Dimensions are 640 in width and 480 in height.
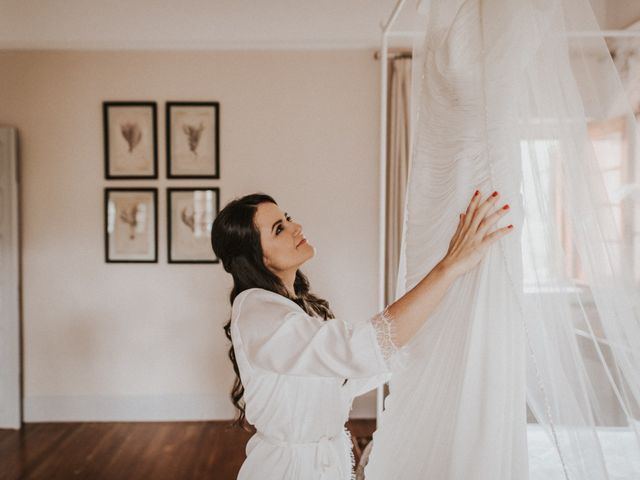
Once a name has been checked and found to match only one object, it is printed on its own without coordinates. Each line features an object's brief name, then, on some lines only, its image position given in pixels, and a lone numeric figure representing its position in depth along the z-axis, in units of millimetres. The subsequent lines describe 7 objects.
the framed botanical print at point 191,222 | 3510
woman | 1022
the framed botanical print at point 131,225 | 3521
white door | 3453
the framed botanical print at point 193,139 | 3492
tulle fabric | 929
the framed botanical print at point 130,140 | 3502
